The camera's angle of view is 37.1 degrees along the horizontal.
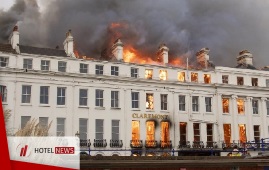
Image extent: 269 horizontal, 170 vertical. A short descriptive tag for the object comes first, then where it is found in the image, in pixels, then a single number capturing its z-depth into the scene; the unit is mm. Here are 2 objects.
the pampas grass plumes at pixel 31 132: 21312
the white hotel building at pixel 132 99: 41781
